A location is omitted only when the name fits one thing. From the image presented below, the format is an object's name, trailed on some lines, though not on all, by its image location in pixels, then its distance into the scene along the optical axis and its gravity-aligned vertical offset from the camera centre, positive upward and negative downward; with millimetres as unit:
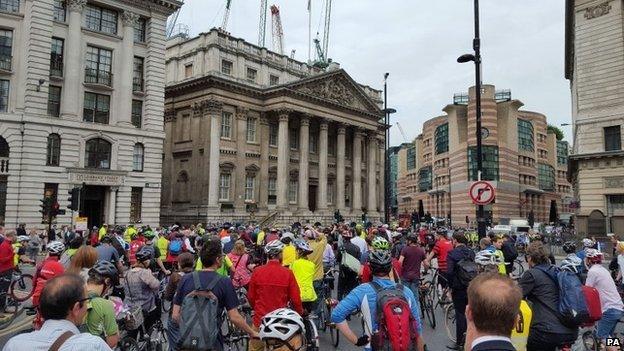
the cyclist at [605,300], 7215 -1246
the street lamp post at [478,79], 12266 +3634
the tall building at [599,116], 30188 +6713
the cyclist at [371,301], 4156 -793
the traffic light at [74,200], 22453 +457
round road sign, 11742 +599
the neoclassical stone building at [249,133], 41594 +7610
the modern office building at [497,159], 60375 +8113
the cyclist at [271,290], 6180 -1008
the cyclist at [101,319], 4543 -1044
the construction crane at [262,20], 89312 +36081
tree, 101188 +18738
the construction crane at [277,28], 98562 +38395
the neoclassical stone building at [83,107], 28359 +6746
